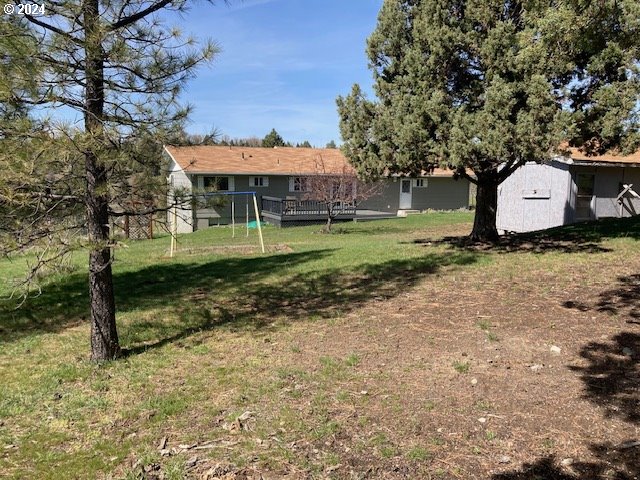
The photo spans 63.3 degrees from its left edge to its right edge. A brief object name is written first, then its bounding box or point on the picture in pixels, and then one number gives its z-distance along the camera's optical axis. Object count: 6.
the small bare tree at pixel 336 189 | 22.53
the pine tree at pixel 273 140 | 56.03
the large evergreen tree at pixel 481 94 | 8.79
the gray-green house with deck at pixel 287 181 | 27.22
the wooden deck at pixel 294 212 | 25.50
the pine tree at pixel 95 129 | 4.26
